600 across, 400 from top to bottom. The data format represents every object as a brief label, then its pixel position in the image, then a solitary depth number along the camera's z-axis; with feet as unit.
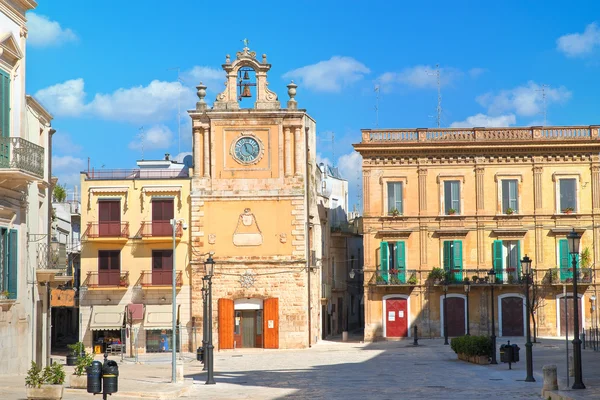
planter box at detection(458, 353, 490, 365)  134.41
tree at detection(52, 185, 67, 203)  234.99
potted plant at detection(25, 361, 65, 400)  80.23
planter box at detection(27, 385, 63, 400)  80.12
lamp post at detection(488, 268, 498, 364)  132.54
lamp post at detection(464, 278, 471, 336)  168.55
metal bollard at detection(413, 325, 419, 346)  178.05
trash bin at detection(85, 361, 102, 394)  88.43
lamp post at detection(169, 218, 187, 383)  110.22
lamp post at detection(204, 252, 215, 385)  110.83
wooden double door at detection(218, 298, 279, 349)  178.29
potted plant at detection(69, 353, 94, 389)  96.42
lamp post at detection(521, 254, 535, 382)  106.95
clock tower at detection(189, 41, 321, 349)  179.11
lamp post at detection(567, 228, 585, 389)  86.63
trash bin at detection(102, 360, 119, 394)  87.35
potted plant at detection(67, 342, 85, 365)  149.37
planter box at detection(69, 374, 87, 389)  96.27
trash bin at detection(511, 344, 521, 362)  128.16
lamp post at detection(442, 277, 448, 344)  178.70
